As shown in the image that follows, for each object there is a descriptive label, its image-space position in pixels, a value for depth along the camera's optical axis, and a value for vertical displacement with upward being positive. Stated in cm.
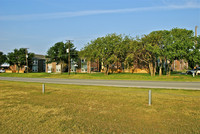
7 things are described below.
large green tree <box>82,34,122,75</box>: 3819 +464
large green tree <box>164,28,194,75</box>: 2867 +412
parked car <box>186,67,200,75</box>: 3439 -73
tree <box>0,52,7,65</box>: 7125 +504
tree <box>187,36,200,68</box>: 2879 +269
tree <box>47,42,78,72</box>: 5453 +547
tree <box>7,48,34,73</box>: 6228 +479
